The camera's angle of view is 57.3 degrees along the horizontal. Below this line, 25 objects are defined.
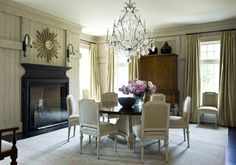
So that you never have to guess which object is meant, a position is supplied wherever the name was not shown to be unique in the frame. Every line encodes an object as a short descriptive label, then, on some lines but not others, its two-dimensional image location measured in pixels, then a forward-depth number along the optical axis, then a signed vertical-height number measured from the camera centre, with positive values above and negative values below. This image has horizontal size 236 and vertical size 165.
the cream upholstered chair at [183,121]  3.94 -0.75
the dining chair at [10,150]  2.53 -0.83
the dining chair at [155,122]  3.23 -0.64
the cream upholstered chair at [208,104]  5.70 -0.67
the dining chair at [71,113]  4.31 -0.69
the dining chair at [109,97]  5.40 -0.43
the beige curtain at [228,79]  5.76 +0.02
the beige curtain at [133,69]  7.22 +0.37
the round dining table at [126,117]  3.56 -0.72
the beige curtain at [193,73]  6.25 +0.20
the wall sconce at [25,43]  4.95 +0.86
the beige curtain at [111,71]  7.81 +0.32
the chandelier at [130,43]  4.47 +0.78
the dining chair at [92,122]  3.48 -0.70
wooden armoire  6.27 +0.20
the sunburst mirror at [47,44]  5.40 +0.93
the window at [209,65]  6.17 +0.43
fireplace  5.00 -0.43
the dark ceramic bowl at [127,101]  4.03 -0.40
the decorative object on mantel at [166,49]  6.47 +0.93
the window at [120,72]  7.79 +0.29
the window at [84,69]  7.53 +0.38
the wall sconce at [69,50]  6.23 +0.86
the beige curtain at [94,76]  7.83 +0.13
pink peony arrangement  3.97 -0.15
